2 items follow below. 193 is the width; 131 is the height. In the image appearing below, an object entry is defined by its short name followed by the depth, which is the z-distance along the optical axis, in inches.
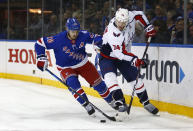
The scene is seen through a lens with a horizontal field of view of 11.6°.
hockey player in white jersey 458.3
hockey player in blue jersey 479.6
